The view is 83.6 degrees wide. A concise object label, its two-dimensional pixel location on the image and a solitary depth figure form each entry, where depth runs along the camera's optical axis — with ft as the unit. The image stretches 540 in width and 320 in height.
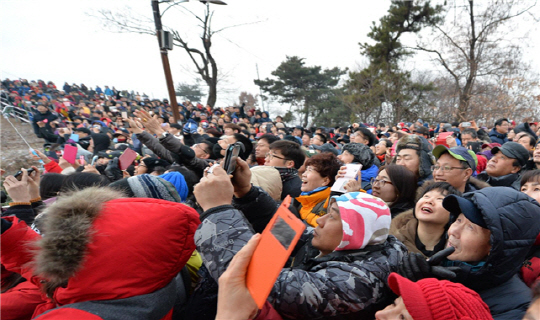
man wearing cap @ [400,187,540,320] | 4.38
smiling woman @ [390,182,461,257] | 6.53
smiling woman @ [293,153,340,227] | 9.10
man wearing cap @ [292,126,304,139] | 32.33
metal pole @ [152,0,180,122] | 22.31
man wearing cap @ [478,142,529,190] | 11.38
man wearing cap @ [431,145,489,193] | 9.50
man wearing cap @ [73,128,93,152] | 28.27
